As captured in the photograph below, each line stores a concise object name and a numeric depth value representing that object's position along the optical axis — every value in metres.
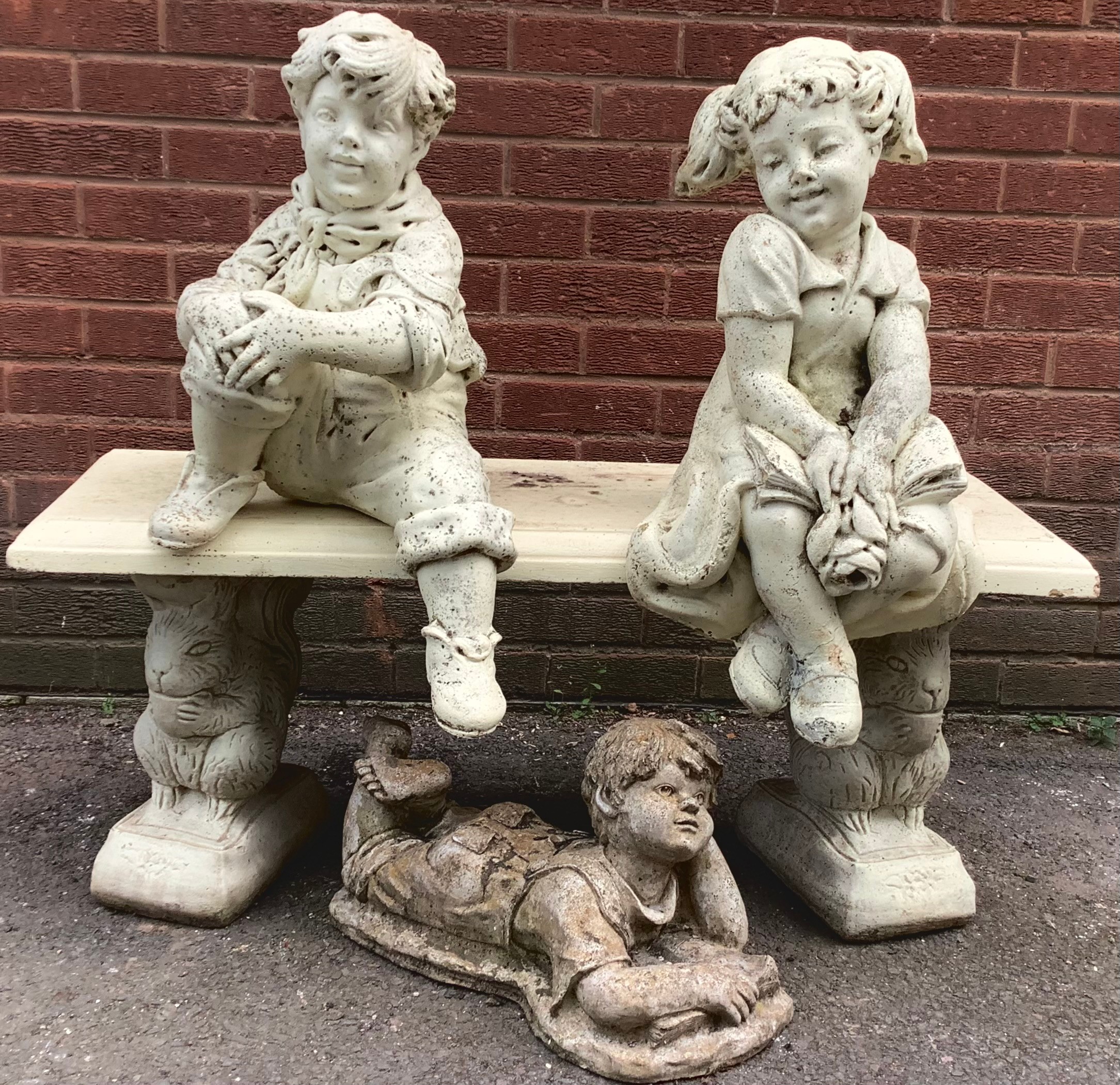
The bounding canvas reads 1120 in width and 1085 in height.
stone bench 2.54
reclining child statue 2.31
